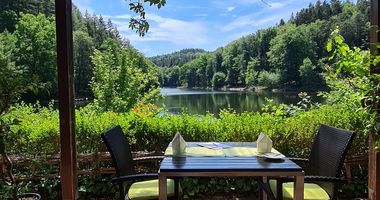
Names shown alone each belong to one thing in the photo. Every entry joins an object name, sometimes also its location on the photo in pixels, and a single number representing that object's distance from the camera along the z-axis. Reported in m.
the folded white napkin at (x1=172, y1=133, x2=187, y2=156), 2.30
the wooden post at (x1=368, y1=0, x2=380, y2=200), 2.44
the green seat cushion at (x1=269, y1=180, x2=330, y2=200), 2.17
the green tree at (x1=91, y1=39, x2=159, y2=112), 8.47
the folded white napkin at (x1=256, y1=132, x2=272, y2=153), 2.35
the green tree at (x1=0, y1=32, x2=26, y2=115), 2.38
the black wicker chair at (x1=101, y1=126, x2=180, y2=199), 2.17
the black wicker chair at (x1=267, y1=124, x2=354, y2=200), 2.13
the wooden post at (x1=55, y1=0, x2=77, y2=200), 2.51
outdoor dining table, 1.94
